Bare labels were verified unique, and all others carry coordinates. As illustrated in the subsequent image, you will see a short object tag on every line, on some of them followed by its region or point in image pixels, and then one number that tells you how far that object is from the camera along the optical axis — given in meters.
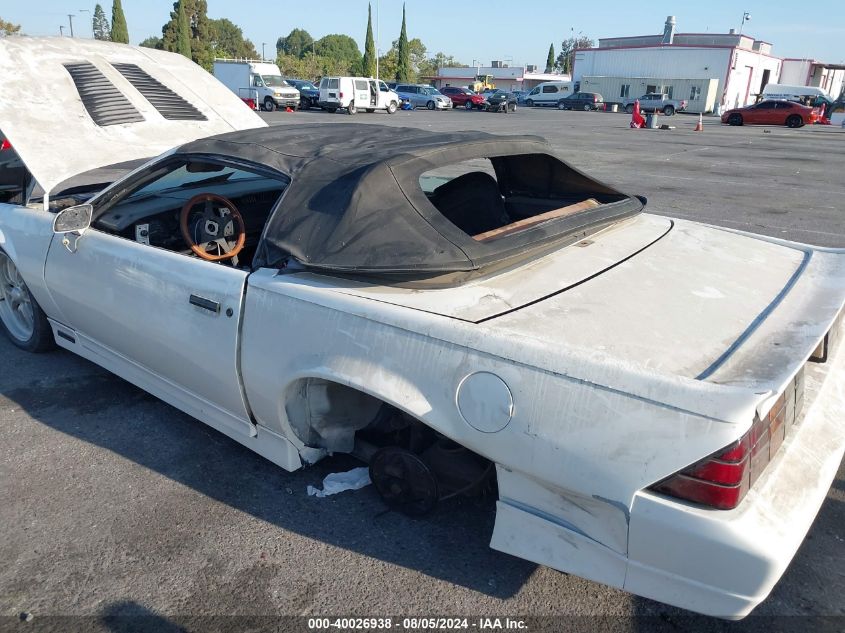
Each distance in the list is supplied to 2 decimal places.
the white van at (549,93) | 49.56
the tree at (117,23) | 55.28
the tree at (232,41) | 111.50
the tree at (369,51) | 59.81
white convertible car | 1.73
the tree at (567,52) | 119.38
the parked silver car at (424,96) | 40.25
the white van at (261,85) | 32.44
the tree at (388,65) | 63.91
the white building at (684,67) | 50.31
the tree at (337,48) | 127.50
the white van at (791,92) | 46.22
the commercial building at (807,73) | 66.19
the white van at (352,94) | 31.83
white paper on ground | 2.80
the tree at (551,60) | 110.09
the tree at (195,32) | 55.72
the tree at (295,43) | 143.88
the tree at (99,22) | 78.25
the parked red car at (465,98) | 41.62
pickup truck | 44.03
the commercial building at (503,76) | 83.62
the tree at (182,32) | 51.94
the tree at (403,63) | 61.47
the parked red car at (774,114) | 31.92
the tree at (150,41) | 113.12
